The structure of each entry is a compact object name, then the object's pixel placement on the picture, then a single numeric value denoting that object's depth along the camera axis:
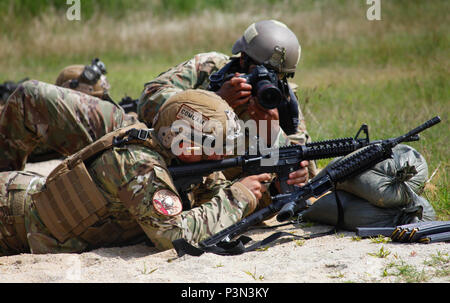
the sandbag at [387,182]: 7.39
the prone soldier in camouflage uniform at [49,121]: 9.85
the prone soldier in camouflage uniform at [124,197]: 6.71
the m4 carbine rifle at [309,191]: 6.86
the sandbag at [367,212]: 7.29
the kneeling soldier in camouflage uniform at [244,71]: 8.52
